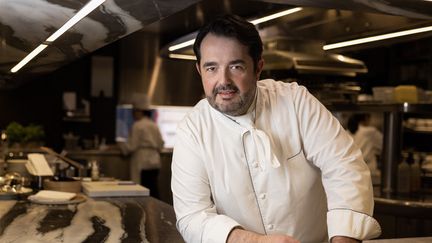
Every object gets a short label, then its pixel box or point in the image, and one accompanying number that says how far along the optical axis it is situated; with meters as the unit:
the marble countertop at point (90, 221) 1.95
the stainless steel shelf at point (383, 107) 3.41
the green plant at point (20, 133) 6.15
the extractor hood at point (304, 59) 4.57
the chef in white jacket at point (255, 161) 1.49
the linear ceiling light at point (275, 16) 2.73
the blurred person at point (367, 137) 5.72
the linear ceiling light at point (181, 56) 4.83
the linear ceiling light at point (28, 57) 2.46
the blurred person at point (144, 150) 7.02
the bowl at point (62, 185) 3.12
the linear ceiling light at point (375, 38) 2.63
